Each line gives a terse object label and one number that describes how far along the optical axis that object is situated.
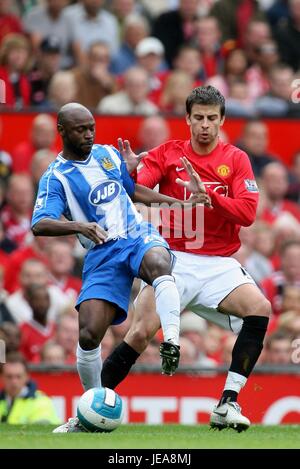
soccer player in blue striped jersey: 18.56
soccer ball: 18.20
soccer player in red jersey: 19.23
